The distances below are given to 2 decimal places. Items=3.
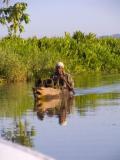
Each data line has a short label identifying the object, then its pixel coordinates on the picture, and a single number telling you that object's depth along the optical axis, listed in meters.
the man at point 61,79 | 25.91
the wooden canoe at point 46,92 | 24.95
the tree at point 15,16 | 52.59
